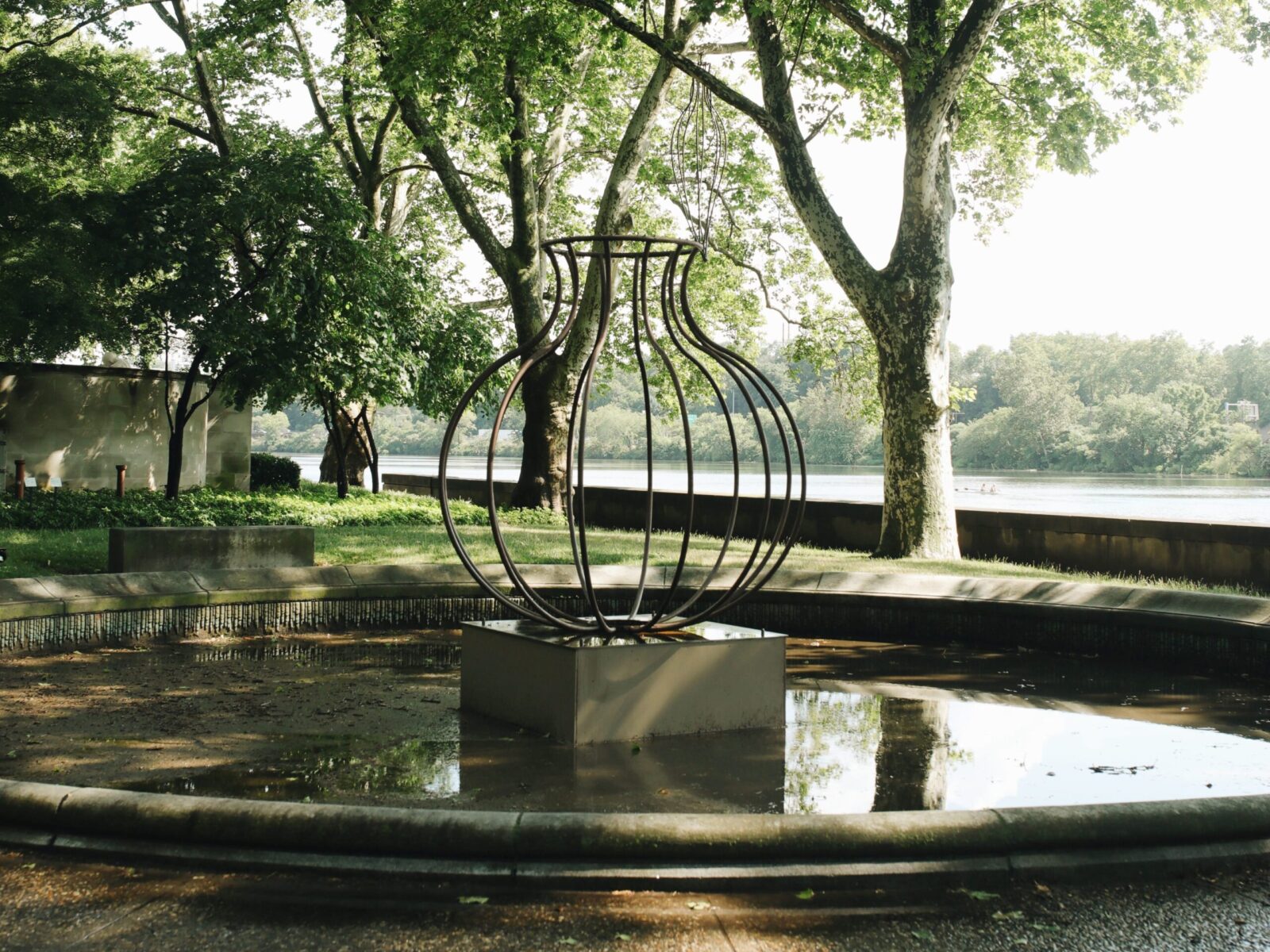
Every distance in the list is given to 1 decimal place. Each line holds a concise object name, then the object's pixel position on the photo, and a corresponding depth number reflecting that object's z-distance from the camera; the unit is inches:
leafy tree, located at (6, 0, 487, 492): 689.6
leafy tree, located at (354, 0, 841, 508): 612.7
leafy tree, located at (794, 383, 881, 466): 1843.0
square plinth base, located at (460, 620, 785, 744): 225.6
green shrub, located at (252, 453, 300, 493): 939.3
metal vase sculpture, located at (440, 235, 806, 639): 219.0
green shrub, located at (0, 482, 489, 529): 561.3
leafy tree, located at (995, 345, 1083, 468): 2026.3
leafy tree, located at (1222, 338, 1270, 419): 1808.6
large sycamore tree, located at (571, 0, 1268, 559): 506.0
